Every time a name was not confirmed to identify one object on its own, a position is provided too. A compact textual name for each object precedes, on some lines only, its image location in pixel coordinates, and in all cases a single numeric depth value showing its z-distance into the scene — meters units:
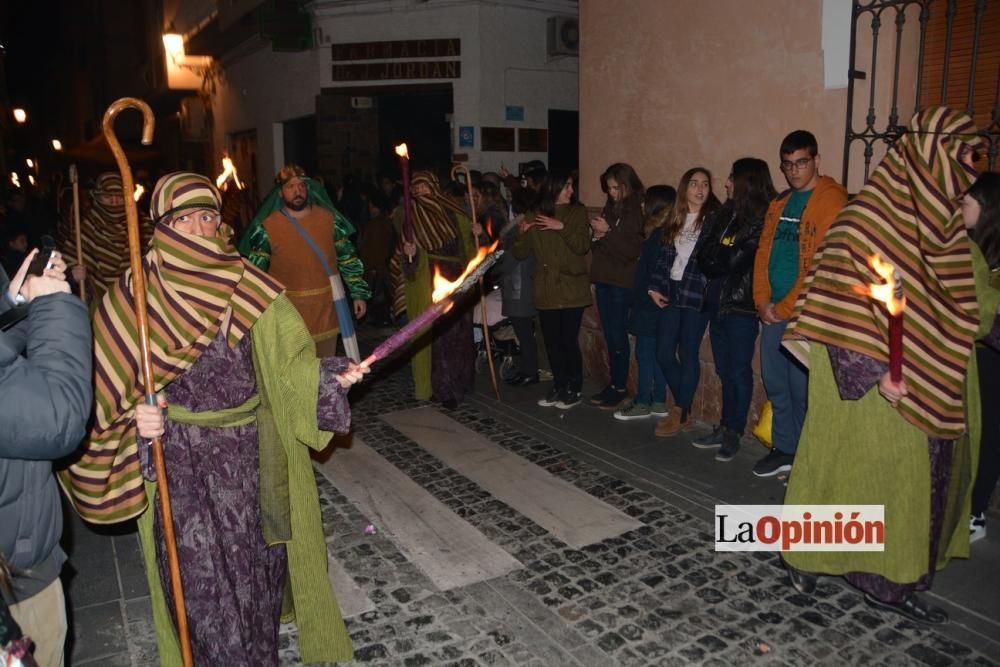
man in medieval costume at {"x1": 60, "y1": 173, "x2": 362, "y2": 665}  2.99
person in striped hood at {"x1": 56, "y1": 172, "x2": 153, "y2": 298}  7.64
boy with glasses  5.03
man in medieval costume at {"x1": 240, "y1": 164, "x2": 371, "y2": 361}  5.97
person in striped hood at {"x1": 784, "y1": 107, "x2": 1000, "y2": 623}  3.55
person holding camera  1.99
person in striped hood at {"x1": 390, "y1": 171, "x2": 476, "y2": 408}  7.39
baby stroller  8.59
